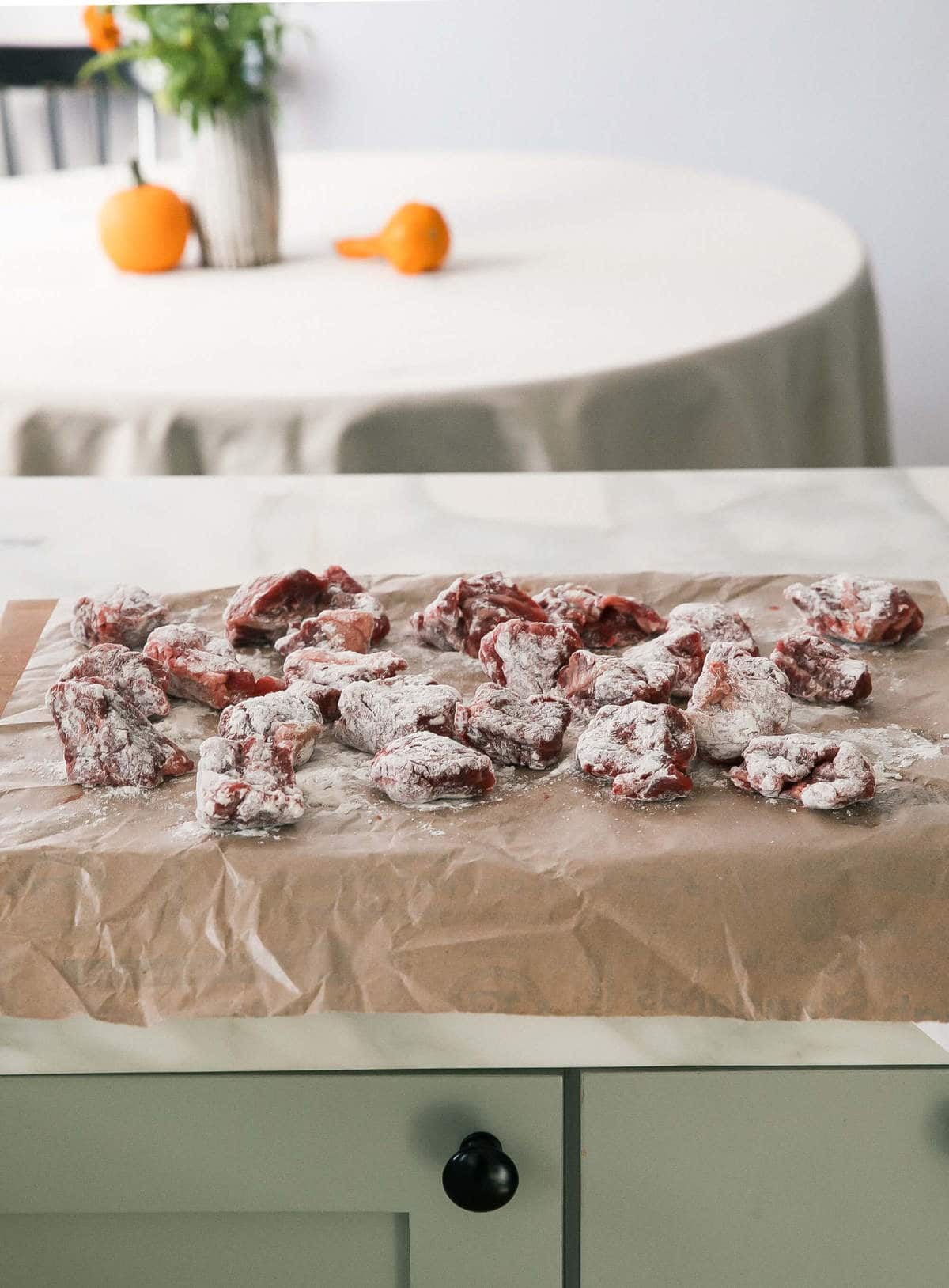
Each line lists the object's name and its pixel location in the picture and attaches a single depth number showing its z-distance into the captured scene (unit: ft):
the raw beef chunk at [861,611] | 3.15
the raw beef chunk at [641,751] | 2.52
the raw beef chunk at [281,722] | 2.66
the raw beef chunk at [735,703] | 2.66
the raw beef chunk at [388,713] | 2.70
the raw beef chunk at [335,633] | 3.15
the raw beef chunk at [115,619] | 3.20
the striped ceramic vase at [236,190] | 6.75
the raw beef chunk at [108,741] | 2.60
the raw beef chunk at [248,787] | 2.43
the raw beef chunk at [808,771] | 2.46
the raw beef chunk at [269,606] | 3.23
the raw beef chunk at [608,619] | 3.22
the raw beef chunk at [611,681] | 2.81
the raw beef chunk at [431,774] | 2.51
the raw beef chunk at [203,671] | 2.92
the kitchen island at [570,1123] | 2.38
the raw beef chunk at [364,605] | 3.25
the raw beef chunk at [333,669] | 2.86
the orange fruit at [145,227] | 6.89
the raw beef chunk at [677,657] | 2.91
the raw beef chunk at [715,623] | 3.12
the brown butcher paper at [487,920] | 2.30
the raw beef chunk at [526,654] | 2.95
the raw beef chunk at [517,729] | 2.65
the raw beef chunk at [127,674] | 2.88
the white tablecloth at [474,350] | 5.39
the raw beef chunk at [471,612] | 3.16
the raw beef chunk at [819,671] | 2.89
